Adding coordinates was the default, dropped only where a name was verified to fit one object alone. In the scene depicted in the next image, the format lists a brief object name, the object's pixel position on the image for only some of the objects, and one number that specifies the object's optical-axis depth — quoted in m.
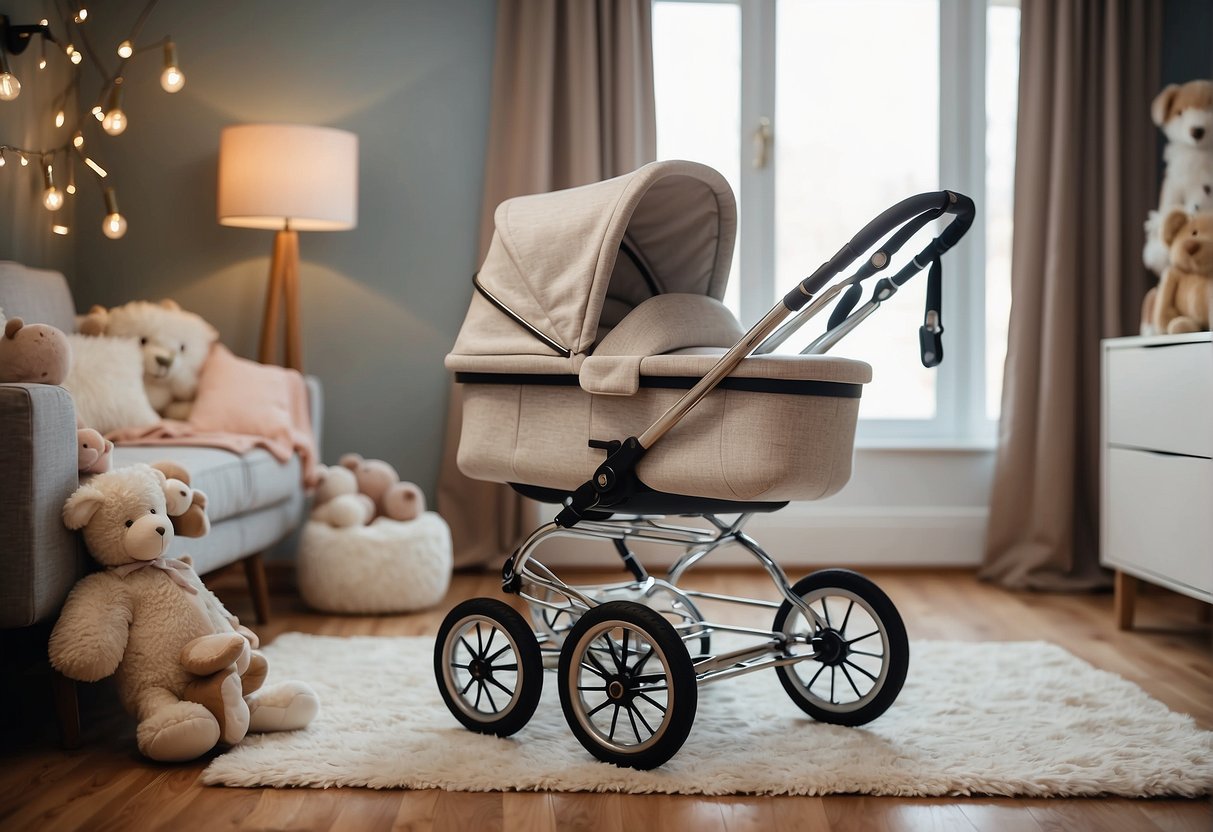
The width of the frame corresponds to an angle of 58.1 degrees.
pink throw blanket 2.96
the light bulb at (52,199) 2.94
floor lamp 3.34
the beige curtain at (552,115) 3.76
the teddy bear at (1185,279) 2.97
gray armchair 1.82
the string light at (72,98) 2.98
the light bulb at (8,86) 2.58
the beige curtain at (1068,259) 3.79
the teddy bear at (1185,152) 3.40
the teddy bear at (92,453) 2.05
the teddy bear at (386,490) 3.35
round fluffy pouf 3.14
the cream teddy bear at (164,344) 3.10
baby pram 1.81
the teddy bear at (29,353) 2.00
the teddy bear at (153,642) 1.89
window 4.04
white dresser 2.67
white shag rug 1.82
